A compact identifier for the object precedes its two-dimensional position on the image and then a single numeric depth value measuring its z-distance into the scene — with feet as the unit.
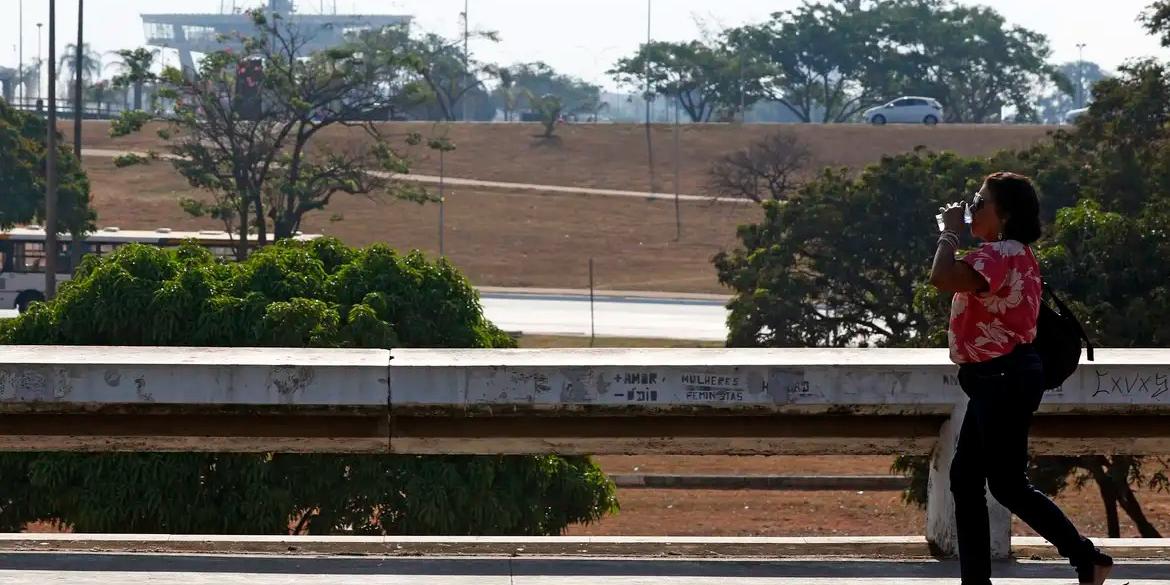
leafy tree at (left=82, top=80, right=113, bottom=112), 369.71
